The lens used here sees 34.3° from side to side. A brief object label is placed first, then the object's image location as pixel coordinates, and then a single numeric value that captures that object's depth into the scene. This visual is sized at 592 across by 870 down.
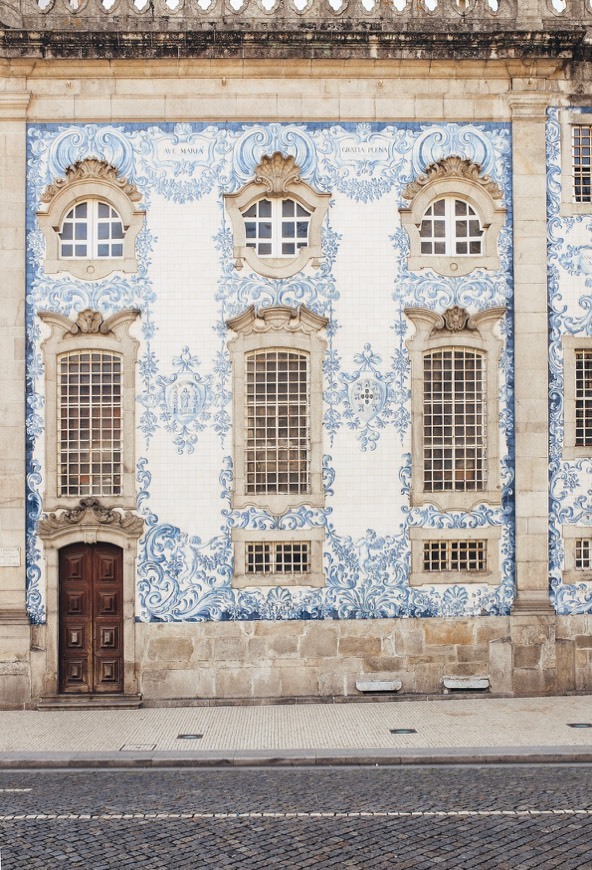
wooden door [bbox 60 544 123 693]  14.79
